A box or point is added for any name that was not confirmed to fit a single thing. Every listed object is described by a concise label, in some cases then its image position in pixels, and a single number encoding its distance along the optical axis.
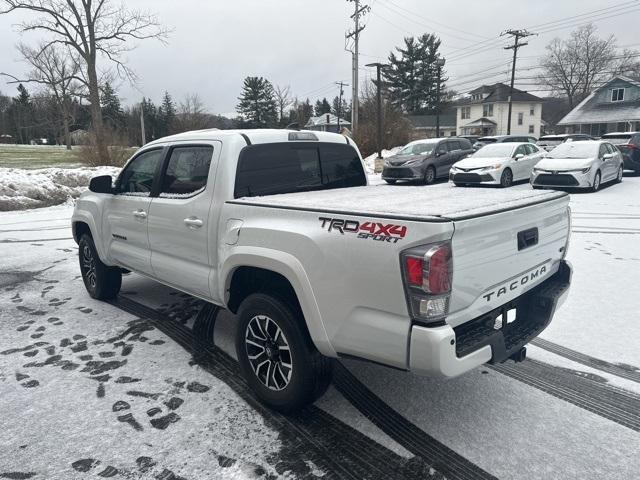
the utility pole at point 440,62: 68.94
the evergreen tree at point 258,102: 90.62
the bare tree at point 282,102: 80.39
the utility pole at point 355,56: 29.36
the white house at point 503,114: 71.12
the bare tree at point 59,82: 30.77
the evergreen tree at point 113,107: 80.00
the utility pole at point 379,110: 26.00
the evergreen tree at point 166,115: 81.80
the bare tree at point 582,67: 68.62
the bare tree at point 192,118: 53.31
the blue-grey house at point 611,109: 49.19
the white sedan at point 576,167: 14.11
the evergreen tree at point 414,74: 73.94
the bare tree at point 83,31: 27.06
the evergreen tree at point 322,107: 120.66
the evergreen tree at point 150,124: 79.94
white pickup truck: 2.37
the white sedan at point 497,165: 15.52
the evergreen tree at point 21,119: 86.50
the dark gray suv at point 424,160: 17.64
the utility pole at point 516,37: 47.94
